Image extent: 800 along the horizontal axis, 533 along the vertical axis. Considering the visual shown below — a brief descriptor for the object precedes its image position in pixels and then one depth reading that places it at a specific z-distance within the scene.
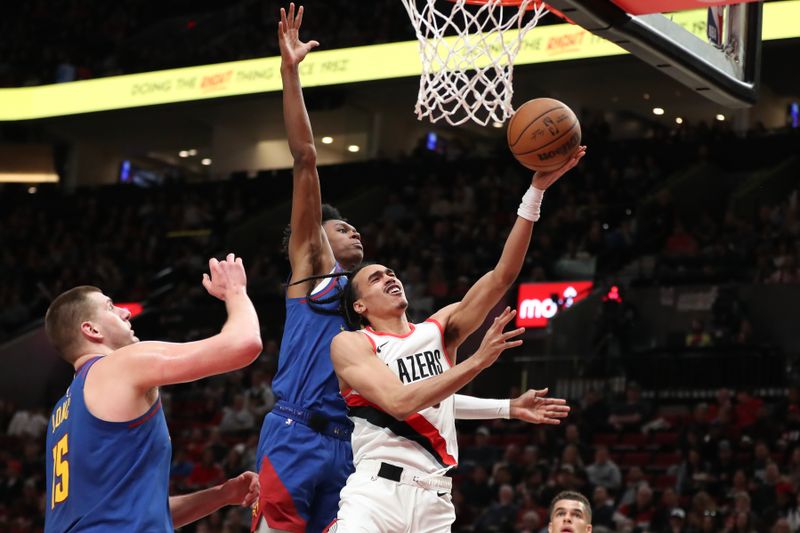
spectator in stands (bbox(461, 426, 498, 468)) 12.63
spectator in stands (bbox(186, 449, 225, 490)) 13.37
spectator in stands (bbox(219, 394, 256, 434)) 14.67
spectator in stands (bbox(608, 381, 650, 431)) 12.59
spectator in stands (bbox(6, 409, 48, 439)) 16.36
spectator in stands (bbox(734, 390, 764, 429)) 12.00
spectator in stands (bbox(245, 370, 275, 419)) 14.70
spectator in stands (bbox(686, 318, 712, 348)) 13.52
